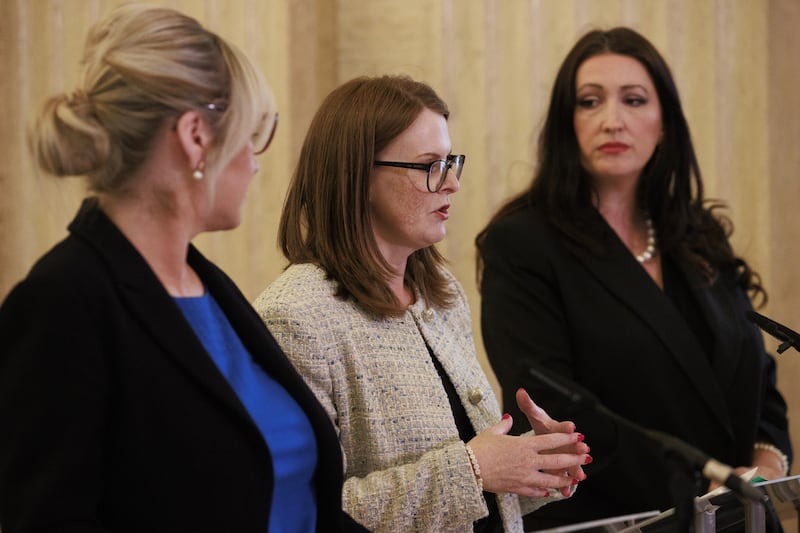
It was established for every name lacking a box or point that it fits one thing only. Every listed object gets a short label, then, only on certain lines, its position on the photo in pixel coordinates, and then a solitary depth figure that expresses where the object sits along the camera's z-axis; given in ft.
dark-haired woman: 12.19
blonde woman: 9.36
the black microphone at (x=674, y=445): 9.19
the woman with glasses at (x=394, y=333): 10.62
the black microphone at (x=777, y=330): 10.32
